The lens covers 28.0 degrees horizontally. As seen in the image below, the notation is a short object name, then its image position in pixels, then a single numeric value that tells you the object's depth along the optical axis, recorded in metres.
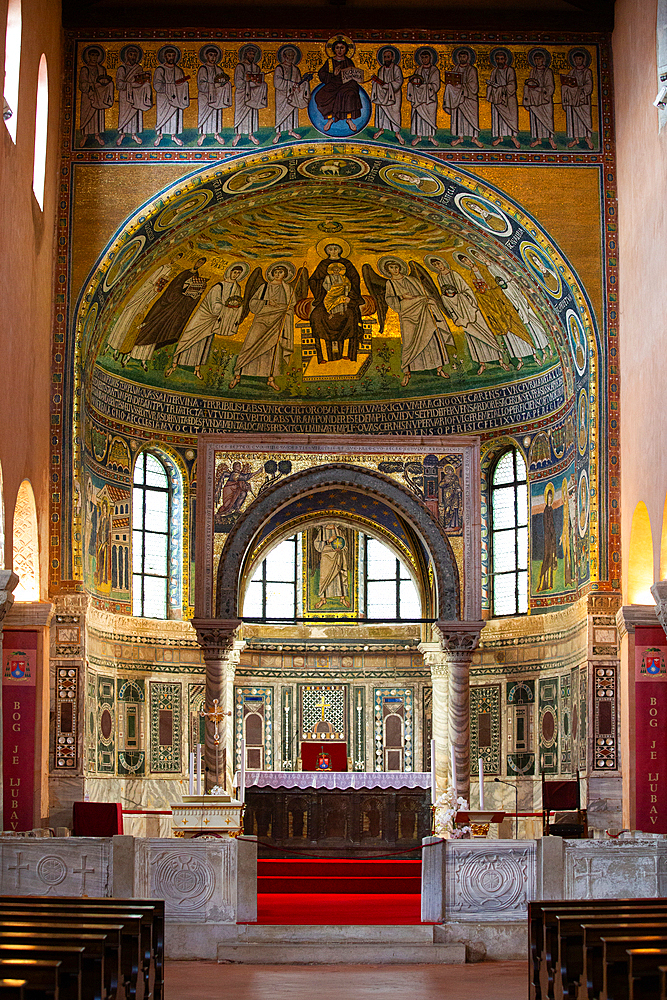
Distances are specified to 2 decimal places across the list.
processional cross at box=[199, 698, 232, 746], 24.37
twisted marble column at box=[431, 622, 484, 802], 25.45
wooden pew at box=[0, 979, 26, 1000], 7.35
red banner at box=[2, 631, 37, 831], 20.92
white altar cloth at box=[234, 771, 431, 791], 23.73
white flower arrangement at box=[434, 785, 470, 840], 18.86
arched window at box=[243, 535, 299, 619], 29.86
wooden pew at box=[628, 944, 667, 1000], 8.71
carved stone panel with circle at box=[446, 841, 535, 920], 16.28
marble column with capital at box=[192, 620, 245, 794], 24.70
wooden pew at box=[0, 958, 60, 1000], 7.89
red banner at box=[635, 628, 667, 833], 21.06
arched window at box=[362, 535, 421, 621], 30.05
